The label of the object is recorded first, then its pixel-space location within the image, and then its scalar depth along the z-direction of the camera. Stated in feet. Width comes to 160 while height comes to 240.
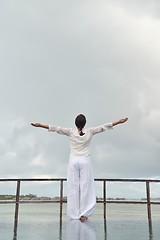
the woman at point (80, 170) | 18.49
